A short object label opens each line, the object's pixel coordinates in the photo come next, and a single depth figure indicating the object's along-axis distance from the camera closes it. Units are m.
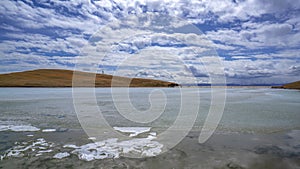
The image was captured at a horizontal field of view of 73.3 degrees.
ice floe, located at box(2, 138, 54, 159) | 3.78
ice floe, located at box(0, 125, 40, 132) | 5.67
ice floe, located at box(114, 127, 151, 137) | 5.56
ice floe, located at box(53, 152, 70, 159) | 3.68
